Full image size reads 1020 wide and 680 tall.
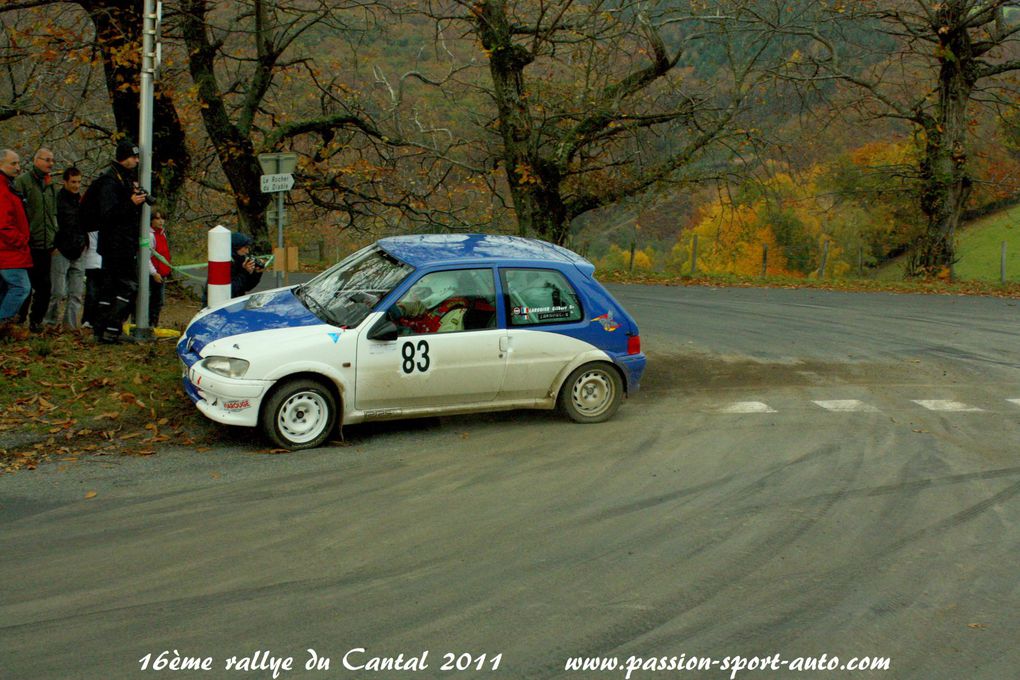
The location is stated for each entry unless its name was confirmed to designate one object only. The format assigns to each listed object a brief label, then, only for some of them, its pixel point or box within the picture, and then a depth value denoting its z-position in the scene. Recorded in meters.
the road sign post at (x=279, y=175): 12.65
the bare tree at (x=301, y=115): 18.28
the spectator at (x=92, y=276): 11.41
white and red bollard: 10.84
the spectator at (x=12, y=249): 10.25
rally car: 8.15
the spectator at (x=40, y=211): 10.86
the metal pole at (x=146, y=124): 10.55
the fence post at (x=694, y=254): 38.44
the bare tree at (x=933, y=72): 27.95
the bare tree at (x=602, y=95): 19.97
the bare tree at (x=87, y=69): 15.19
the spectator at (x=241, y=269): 12.27
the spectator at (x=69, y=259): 10.88
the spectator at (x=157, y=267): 11.91
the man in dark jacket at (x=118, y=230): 10.34
